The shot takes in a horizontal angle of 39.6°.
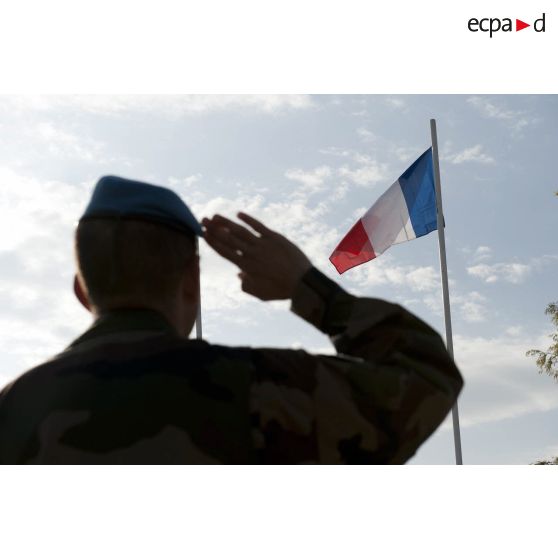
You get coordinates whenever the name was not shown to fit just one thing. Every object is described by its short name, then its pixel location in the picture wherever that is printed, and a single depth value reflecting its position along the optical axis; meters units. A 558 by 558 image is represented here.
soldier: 1.70
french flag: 12.00
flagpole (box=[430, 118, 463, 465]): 12.40
